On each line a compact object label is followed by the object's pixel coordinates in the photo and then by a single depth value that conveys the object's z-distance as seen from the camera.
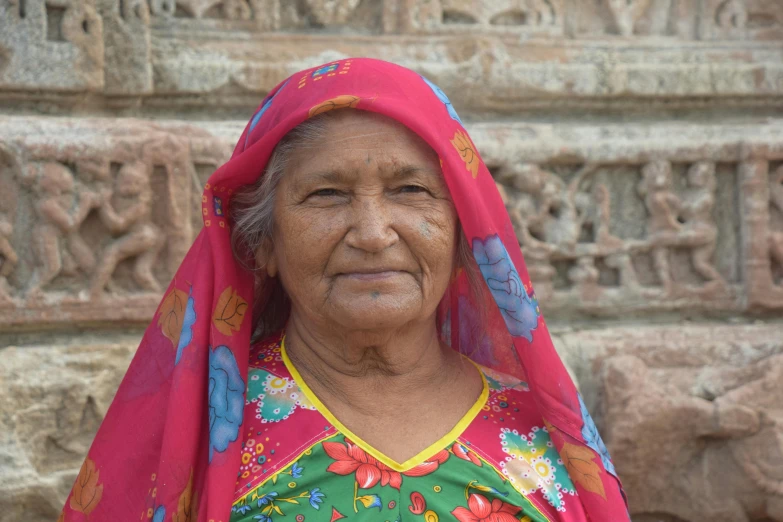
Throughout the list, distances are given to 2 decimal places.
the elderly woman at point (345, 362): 1.78
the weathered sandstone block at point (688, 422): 2.70
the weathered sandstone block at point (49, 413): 2.47
